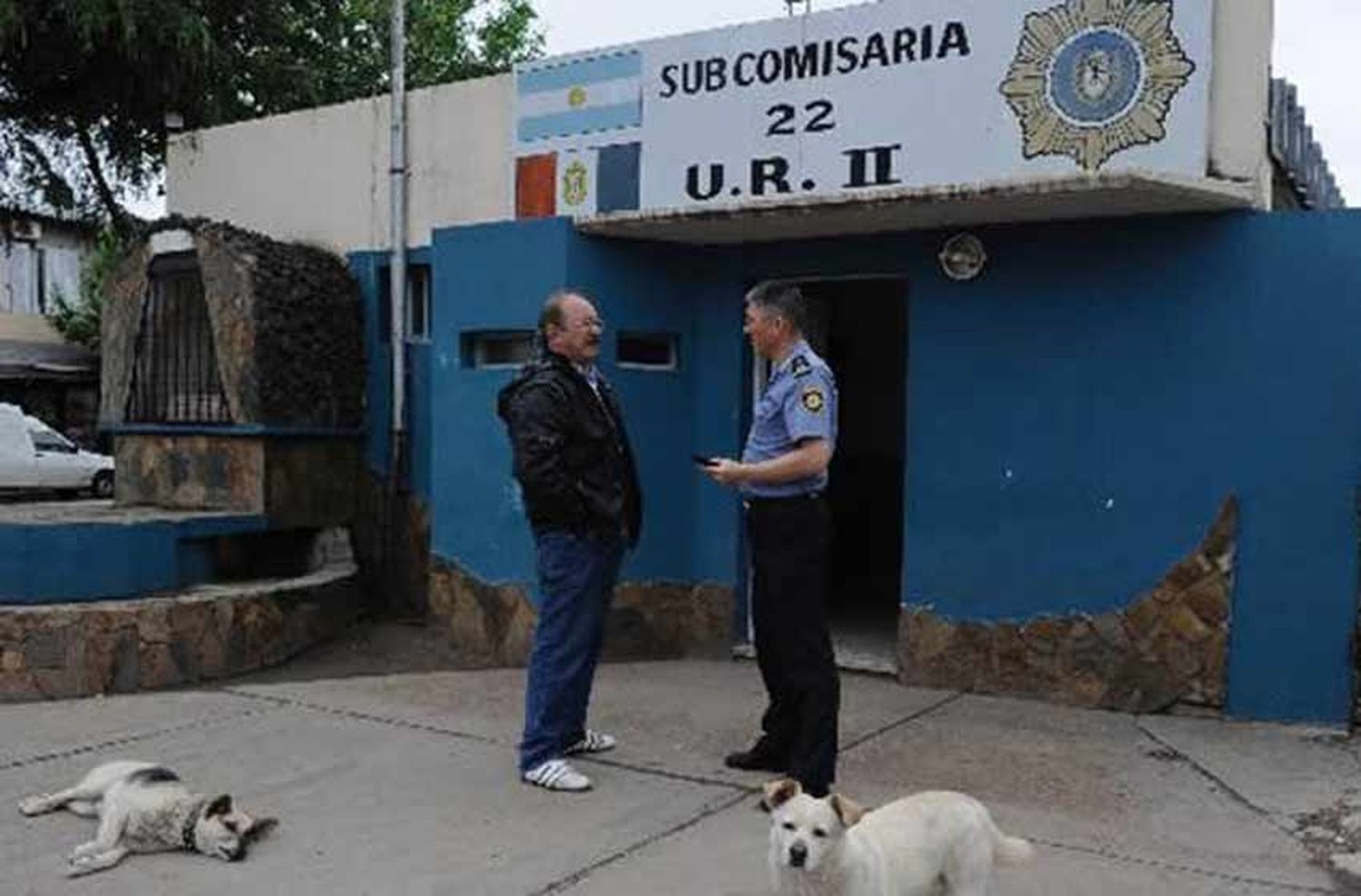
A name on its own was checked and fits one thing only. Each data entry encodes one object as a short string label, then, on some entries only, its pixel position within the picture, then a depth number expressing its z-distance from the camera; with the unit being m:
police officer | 4.32
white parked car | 18.92
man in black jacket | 4.54
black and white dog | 3.91
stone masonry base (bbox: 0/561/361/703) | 6.95
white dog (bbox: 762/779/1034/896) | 3.13
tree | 11.91
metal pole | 8.73
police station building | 5.53
